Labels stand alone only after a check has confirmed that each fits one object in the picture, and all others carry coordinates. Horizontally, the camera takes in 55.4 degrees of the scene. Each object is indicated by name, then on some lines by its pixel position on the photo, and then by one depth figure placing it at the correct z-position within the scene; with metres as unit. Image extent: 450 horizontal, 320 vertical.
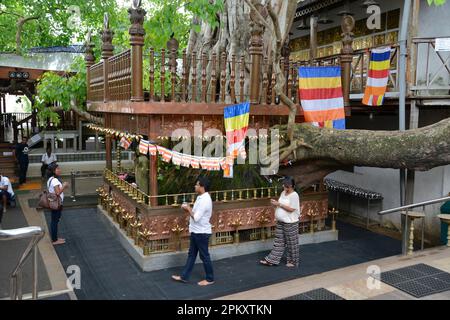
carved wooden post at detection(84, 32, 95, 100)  12.26
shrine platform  8.17
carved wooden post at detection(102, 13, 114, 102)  10.17
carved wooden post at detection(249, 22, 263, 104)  8.62
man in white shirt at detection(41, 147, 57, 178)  15.03
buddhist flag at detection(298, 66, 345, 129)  9.38
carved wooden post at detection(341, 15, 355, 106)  9.84
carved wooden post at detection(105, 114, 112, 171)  11.99
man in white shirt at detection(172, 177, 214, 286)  7.10
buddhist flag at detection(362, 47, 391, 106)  10.02
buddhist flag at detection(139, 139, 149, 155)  7.98
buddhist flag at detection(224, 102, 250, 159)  8.09
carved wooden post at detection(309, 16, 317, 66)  14.58
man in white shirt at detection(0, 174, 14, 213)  11.84
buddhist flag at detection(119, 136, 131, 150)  10.07
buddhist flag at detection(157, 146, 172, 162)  7.95
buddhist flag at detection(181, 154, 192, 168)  8.12
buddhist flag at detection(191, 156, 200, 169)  8.19
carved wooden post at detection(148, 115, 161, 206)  8.25
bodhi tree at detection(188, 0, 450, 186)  7.66
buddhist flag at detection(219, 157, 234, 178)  8.20
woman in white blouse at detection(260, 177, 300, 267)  7.96
